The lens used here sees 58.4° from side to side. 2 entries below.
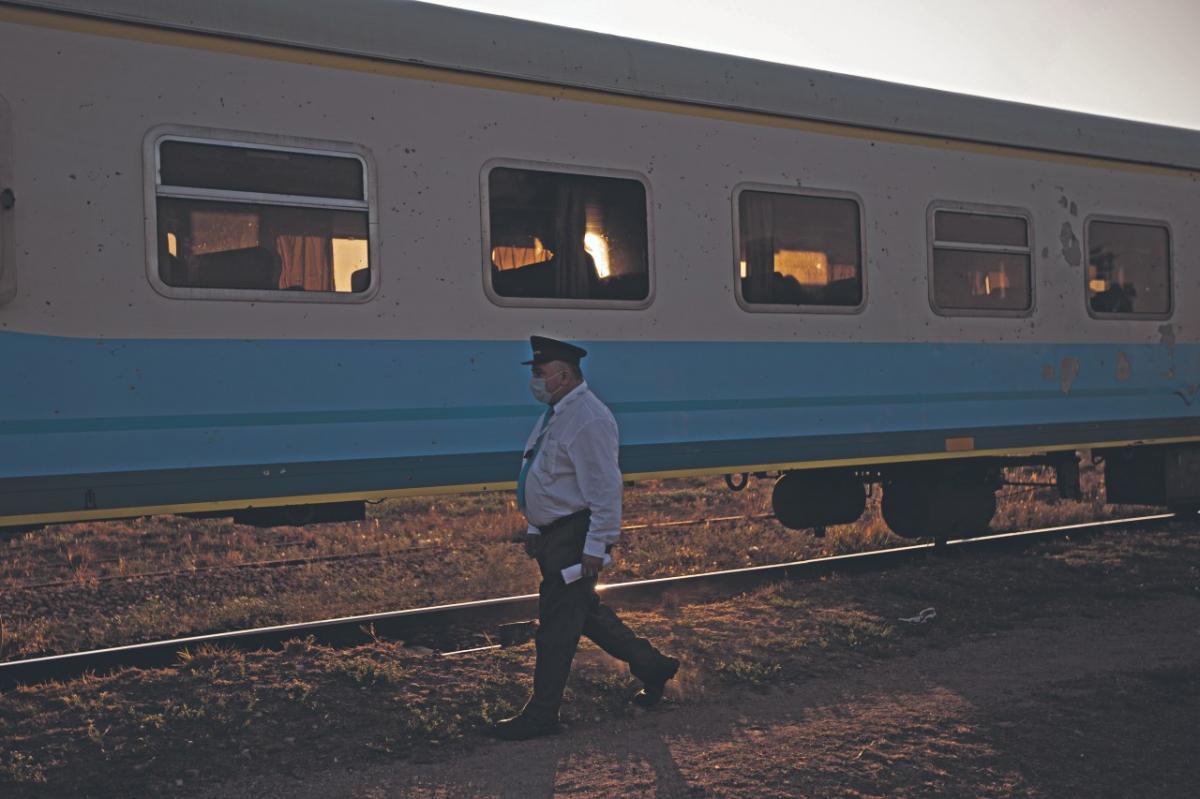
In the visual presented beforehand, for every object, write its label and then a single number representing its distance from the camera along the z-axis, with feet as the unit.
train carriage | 16.92
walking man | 15.96
